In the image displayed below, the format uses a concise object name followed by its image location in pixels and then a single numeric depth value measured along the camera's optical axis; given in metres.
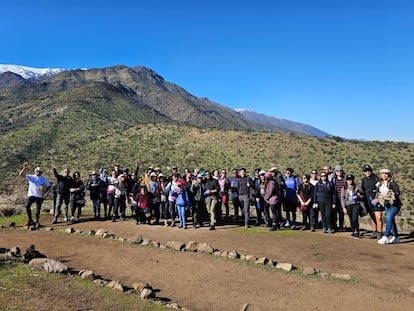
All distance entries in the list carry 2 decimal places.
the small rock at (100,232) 12.94
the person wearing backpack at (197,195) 14.71
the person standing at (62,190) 15.66
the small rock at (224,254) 10.16
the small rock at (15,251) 10.01
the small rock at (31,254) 9.33
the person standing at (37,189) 14.31
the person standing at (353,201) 12.41
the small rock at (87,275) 8.00
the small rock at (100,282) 7.63
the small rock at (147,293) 7.06
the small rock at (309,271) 8.58
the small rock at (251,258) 9.69
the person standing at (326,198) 13.25
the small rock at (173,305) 6.67
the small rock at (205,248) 10.55
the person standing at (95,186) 16.30
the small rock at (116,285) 7.41
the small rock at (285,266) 8.90
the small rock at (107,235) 12.73
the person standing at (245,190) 14.40
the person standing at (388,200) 11.21
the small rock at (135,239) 11.88
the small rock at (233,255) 10.02
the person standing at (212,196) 14.48
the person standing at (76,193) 16.00
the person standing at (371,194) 12.02
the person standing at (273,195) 13.79
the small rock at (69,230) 13.59
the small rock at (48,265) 8.35
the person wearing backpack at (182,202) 14.47
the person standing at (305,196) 13.98
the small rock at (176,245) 10.91
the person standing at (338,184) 13.33
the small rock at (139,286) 7.44
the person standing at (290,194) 14.53
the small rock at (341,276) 8.27
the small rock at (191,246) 10.77
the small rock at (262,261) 9.41
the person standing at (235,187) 15.57
